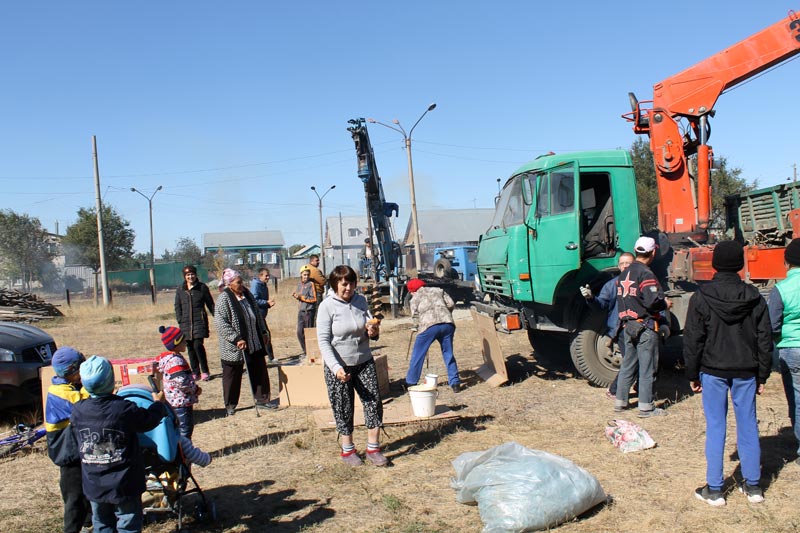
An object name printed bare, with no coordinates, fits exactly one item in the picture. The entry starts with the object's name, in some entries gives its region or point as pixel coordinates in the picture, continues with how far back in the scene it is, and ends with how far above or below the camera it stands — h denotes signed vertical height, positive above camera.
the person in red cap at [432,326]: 7.48 -0.80
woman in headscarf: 6.84 -0.71
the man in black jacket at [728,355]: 3.88 -0.72
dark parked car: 6.64 -0.84
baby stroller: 3.76 -1.17
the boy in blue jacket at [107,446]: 3.15 -0.84
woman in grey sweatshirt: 5.00 -0.73
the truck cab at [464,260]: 21.95 -0.05
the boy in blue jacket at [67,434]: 3.46 -0.85
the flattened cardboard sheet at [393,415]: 5.82 -1.49
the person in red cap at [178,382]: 4.99 -0.85
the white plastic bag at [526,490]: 3.62 -1.44
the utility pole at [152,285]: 27.58 -0.26
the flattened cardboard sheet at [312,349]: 7.89 -1.05
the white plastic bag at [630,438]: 5.16 -1.61
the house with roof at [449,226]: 65.12 +3.69
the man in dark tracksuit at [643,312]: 6.07 -0.64
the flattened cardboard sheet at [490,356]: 7.86 -1.31
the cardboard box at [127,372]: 6.40 -0.94
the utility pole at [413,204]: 25.05 +2.38
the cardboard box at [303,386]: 7.34 -1.38
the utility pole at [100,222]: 25.44 +2.56
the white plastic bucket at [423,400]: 5.80 -1.31
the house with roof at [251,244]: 67.06 +3.66
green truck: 7.21 +0.12
